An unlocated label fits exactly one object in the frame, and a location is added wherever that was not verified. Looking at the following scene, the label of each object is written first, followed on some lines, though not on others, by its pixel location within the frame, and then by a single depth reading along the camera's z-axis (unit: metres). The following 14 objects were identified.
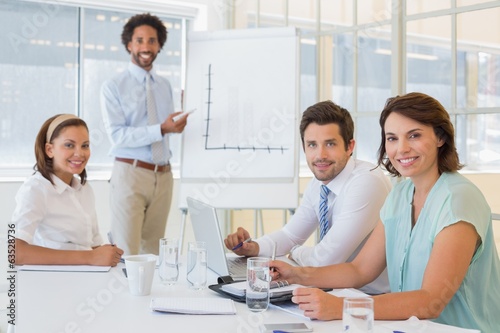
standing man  3.45
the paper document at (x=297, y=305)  1.49
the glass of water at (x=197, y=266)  1.77
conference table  1.37
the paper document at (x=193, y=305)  1.48
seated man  2.15
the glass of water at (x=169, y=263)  1.80
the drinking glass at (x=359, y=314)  1.17
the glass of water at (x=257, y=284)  1.51
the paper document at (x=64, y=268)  1.95
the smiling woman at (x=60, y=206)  2.02
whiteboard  3.43
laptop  1.84
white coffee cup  1.66
